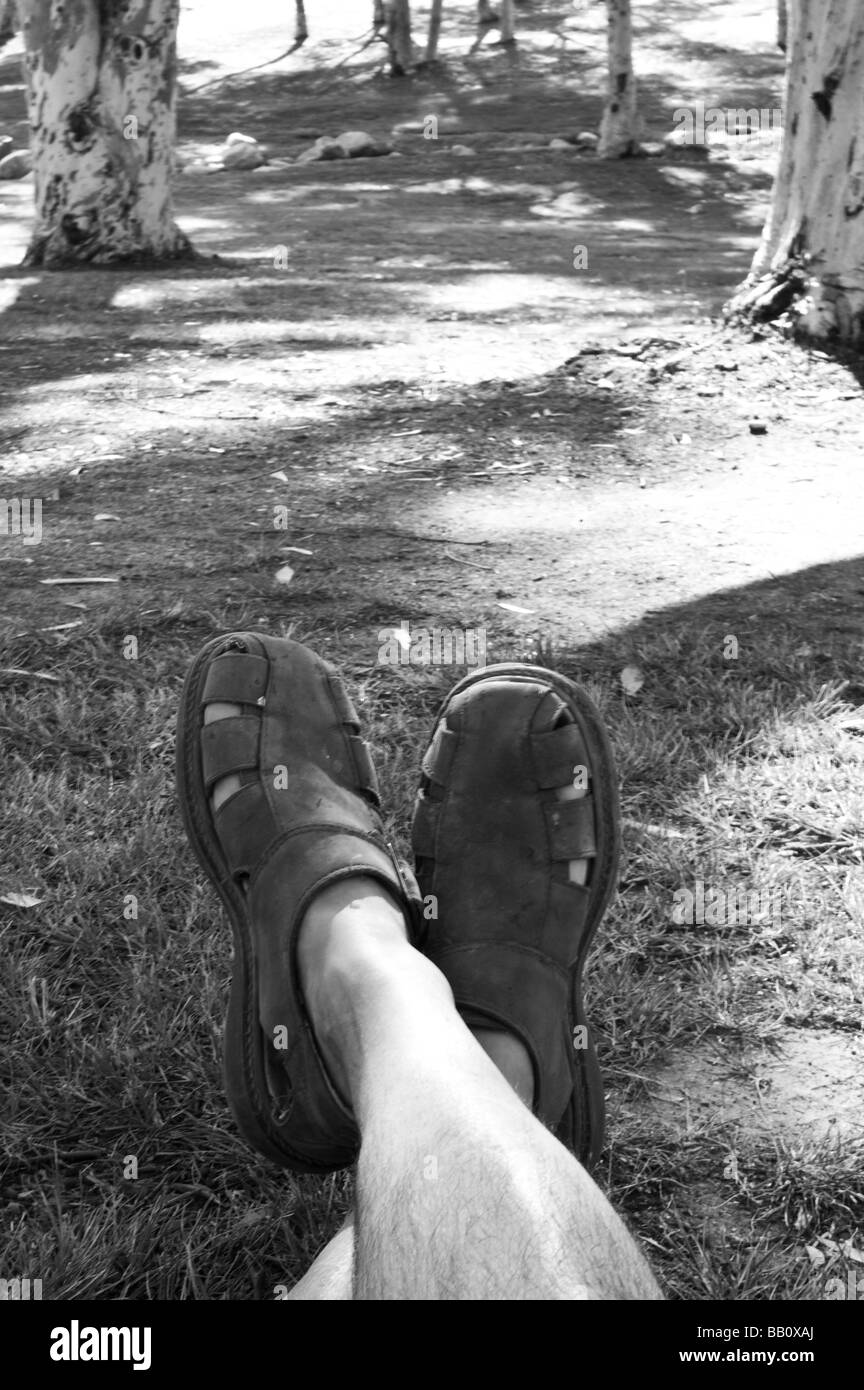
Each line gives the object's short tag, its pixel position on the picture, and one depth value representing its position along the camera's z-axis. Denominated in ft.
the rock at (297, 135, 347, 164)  54.13
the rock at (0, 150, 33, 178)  51.24
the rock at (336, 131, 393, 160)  54.95
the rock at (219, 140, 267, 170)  53.42
